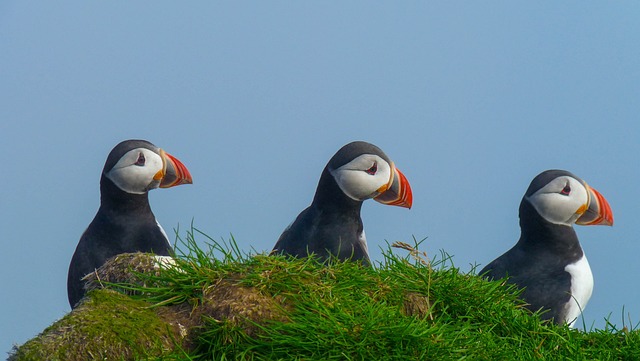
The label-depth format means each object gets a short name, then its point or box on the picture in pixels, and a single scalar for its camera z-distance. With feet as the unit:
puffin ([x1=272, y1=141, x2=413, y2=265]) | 45.11
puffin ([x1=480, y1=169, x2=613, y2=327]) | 45.32
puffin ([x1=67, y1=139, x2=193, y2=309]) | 47.65
